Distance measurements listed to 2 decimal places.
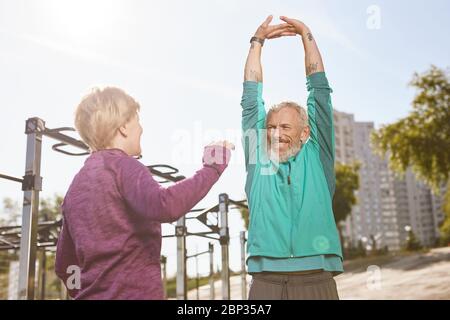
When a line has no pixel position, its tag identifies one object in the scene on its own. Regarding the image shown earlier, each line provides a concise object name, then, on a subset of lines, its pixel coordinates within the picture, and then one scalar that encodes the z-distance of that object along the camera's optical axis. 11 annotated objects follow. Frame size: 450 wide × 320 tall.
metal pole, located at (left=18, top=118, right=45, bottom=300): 3.43
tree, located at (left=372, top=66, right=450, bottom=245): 17.52
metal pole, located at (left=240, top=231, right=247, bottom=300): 9.27
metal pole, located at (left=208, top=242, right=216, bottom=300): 9.94
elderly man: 1.62
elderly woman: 1.31
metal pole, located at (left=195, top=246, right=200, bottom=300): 10.49
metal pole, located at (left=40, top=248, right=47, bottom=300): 9.37
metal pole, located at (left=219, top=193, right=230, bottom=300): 6.99
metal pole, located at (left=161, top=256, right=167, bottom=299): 9.59
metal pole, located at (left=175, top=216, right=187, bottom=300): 5.71
